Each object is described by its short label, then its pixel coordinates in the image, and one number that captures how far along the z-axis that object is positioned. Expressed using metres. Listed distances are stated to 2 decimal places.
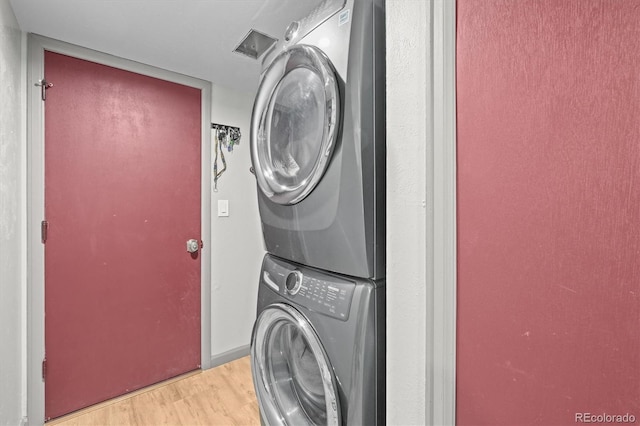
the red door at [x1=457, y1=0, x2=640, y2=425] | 0.43
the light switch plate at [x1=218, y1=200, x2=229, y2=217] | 2.14
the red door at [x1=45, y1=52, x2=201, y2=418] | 1.59
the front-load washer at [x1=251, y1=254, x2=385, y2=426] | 0.80
